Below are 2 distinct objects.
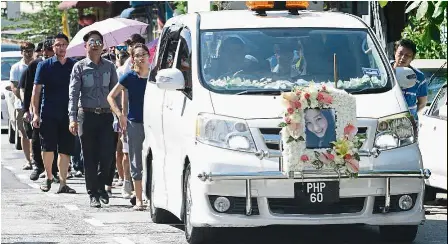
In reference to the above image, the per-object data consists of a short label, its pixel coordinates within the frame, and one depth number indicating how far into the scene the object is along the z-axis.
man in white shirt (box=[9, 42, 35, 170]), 22.05
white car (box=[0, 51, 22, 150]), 26.67
